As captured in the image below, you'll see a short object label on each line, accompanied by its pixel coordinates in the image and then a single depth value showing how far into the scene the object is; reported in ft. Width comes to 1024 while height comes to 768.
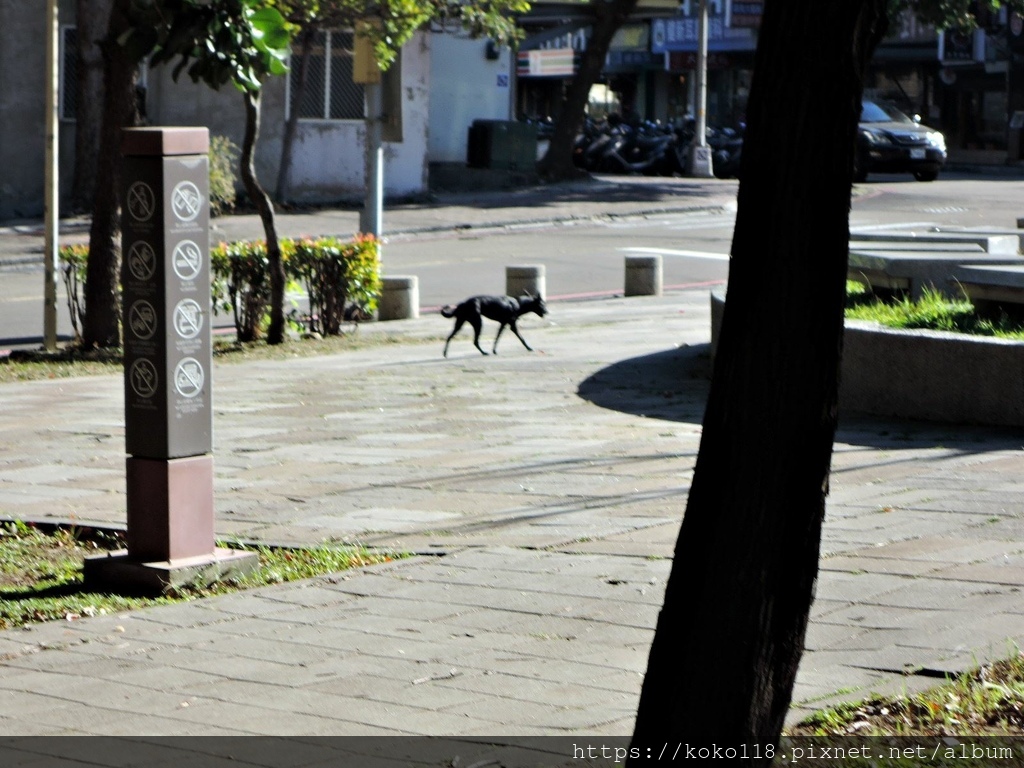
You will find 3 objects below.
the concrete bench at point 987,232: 52.62
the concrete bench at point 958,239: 50.40
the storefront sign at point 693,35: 181.88
